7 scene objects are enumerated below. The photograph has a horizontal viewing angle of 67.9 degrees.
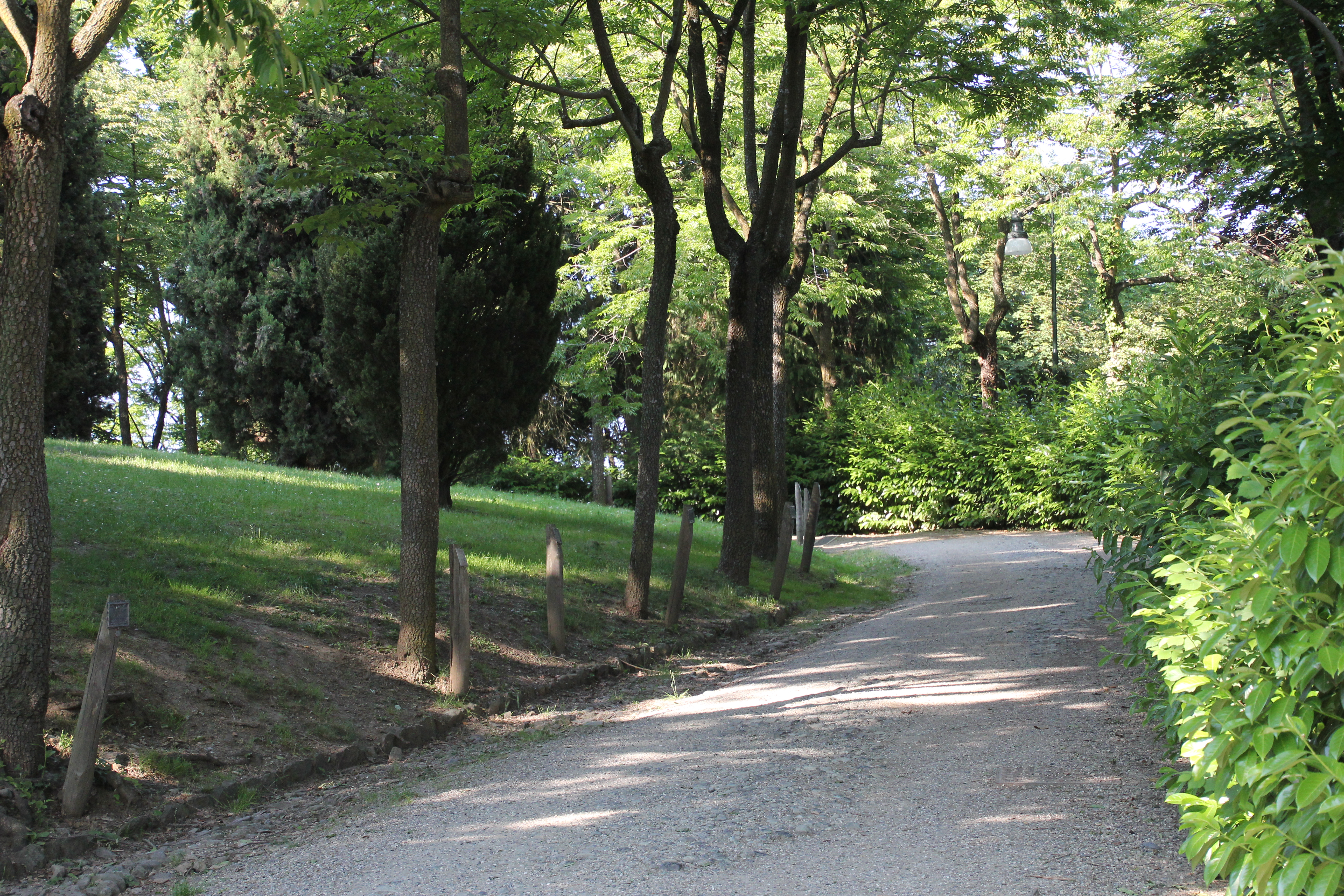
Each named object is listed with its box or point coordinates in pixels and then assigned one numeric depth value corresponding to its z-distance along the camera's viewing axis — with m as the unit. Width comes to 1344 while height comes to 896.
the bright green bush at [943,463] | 25.61
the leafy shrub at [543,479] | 33.31
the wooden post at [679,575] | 11.49
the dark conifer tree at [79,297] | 19.95
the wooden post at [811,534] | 16.72
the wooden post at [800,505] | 22.50
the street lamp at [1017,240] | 22.77
